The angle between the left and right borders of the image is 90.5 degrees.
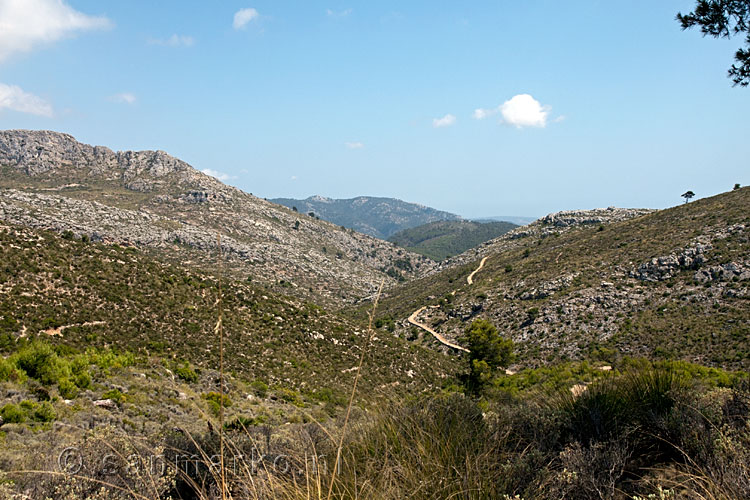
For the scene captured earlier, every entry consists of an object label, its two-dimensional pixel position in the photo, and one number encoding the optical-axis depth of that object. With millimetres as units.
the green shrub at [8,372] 9284
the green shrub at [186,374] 14609
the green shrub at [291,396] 14897
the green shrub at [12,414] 7068
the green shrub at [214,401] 11156
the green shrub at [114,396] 9914
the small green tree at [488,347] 28828
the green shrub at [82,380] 10320
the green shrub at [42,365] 9812
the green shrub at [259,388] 15462
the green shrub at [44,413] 7545
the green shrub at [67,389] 9452
